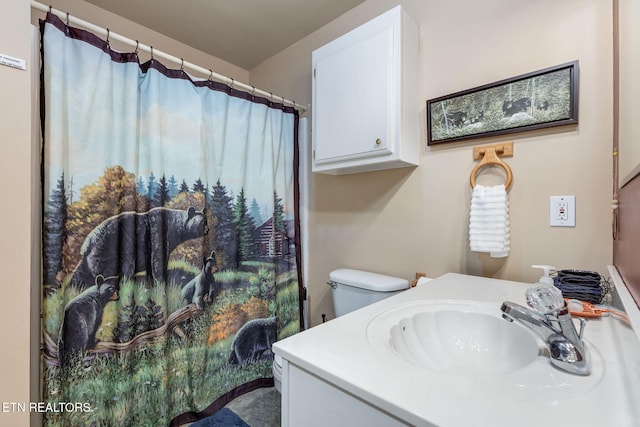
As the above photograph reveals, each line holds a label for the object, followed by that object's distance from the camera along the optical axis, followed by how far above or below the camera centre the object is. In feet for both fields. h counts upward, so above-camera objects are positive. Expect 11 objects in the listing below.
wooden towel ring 3.95 +0.72
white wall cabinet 4.43 +1.95
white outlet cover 3.57 +0.03
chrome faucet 1.75 -0.81
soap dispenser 1.91 -0.59
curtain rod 3.60 +2.55
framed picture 3.59 +1.51
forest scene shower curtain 3.70 -0.39
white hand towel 3.79 -0.10
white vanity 1.41 -0.99
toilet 4.63 -1.28
